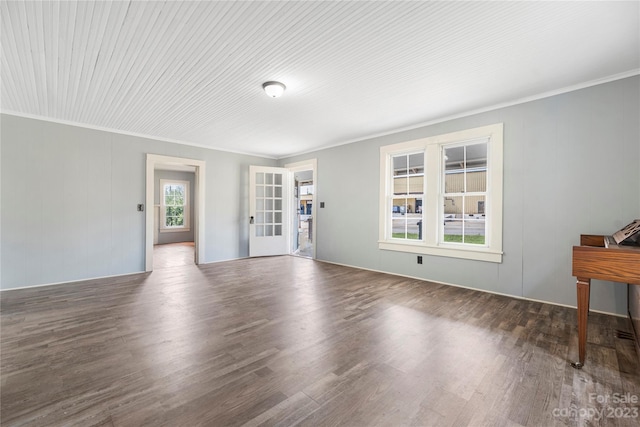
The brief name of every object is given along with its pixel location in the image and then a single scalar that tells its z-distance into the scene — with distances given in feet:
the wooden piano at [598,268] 5.82
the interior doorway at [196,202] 16.96
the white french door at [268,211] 21.61
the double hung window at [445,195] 12.32
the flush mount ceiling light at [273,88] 9.87
